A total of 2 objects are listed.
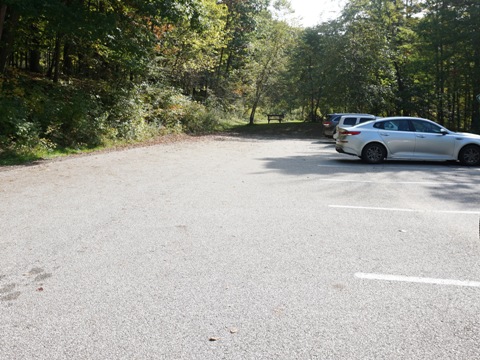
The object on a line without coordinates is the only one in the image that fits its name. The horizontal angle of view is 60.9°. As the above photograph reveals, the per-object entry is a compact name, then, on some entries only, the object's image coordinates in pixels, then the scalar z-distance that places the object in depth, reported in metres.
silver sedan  13.53
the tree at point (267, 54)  41.69
